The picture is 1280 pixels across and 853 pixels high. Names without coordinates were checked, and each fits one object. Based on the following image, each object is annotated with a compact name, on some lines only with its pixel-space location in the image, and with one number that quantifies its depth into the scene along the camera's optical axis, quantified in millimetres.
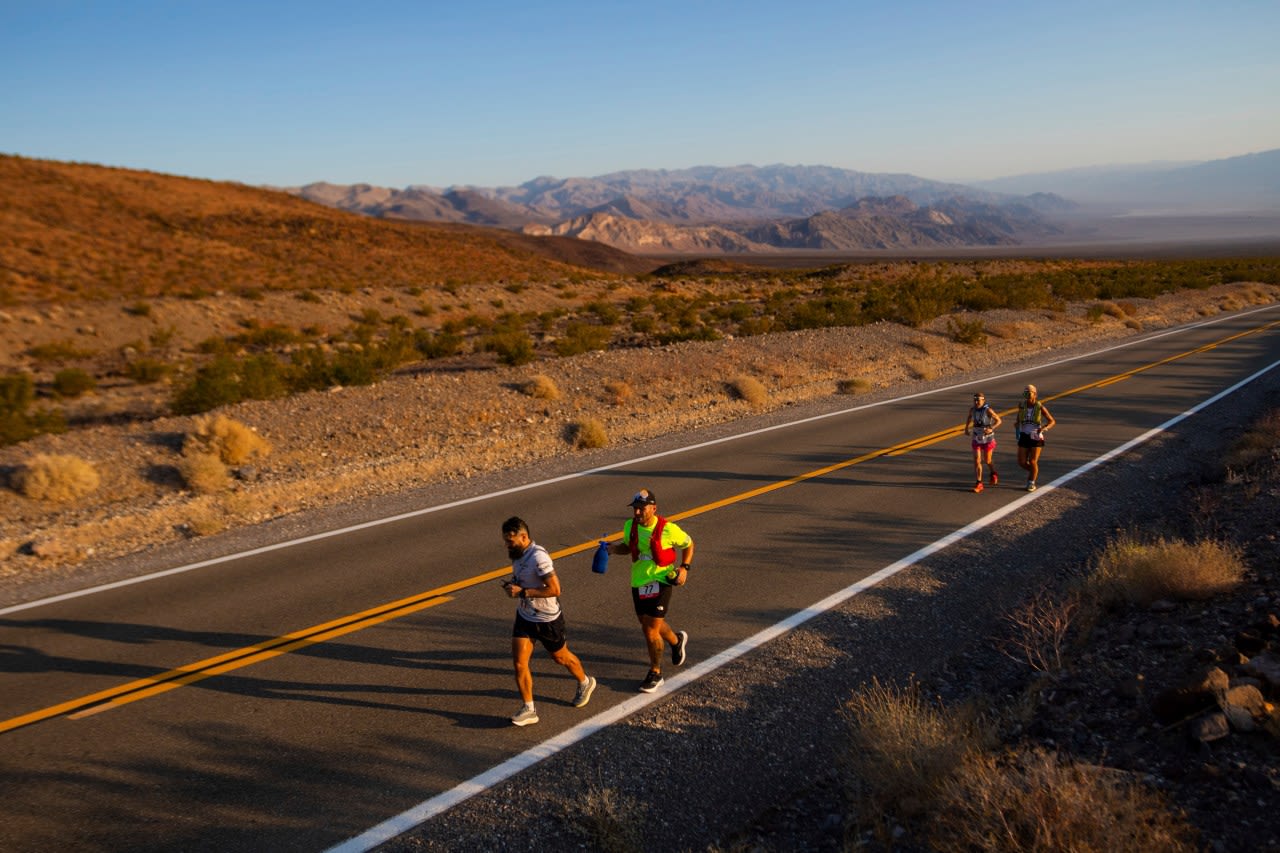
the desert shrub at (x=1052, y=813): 4328
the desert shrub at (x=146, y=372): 26797
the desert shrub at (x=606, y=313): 42053
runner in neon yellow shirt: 6930
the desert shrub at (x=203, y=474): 13594
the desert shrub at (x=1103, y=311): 39812
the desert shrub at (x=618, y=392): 20719
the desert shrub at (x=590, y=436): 17000
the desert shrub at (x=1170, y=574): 7574
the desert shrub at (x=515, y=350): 26578
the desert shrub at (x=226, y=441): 14969
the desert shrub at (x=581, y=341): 28453
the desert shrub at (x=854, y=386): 23458
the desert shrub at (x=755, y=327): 34188
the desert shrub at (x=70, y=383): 24297
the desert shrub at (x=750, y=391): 21484
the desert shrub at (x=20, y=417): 16078
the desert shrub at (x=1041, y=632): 7008
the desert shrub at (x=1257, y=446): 12867
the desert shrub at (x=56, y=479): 13000
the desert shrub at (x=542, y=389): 20391
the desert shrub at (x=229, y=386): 19078
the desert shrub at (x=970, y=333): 32375
